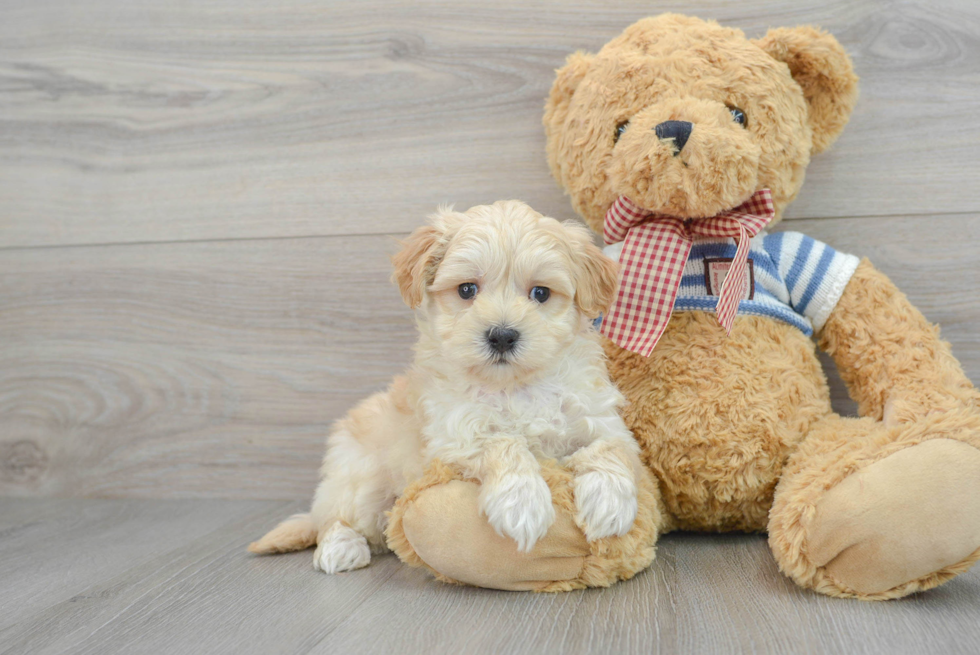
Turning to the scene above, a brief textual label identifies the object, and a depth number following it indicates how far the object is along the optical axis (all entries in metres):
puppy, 0.68
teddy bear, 0.68
